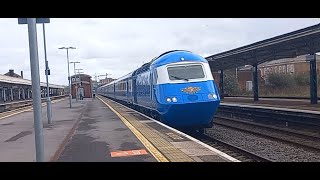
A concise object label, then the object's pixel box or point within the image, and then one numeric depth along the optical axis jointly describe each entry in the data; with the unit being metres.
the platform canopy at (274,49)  12.29
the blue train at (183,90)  9.12
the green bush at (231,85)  37.32
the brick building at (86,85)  46.39
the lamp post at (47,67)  12.20
